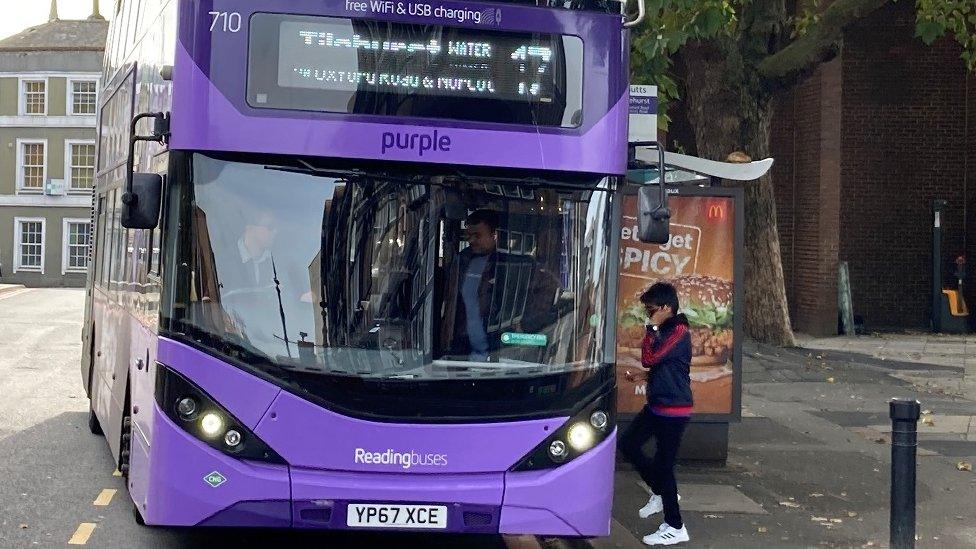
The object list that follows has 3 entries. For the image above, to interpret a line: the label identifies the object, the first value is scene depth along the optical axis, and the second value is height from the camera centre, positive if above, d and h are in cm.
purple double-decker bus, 665 +5
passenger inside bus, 682 -8
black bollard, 707 -96
